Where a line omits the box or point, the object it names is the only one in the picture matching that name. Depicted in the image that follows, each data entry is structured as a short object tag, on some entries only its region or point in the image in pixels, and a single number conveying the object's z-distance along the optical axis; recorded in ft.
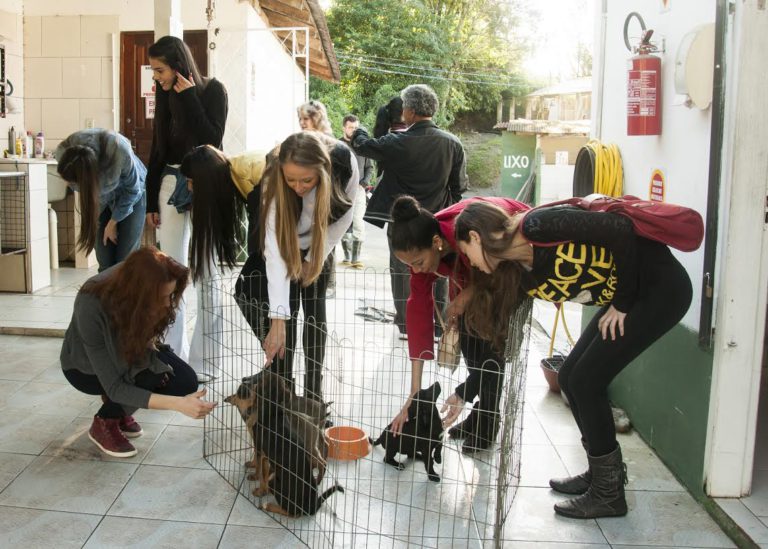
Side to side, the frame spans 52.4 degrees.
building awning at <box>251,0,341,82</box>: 29.71
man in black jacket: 14.98
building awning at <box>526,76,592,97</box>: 46.49
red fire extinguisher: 10.08
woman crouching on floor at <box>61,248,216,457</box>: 8.64
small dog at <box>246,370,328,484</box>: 8.33
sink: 21.84
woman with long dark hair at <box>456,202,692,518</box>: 7.75
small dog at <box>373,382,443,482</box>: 9.13
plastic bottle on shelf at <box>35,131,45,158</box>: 22.88
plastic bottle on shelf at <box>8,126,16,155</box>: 21.83
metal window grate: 18.76
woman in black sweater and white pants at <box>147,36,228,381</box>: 11.54
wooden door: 24.02
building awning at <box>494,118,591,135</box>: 36.88
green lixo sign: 39.51
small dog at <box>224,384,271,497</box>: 8.55
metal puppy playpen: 8.07
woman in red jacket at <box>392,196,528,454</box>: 8.26
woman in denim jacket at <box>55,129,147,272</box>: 10.76
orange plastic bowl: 9.78
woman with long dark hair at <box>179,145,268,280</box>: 10.29
